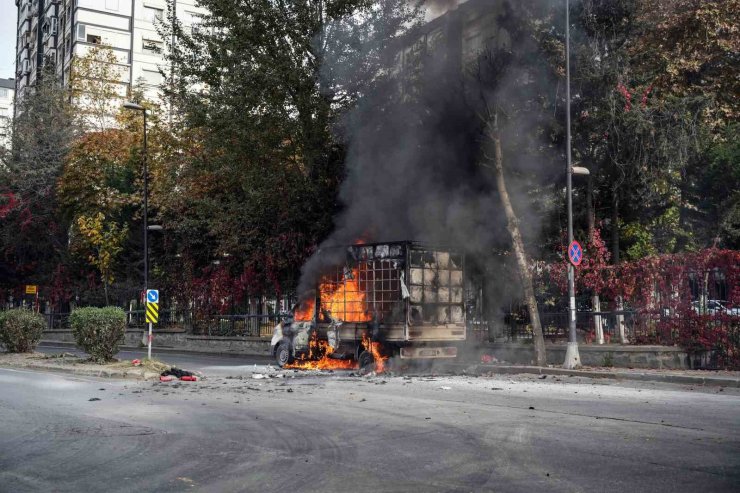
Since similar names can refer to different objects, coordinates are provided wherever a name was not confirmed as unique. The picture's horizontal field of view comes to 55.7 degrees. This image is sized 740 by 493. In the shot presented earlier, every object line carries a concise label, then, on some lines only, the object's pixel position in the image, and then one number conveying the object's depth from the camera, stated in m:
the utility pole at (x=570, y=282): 16.20
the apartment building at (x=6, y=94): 103.31
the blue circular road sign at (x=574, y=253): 16.31
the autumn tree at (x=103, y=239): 33.84
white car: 14.76
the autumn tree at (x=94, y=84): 40.28
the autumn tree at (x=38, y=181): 37.72
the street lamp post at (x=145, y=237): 29.08
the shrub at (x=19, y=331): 21.50
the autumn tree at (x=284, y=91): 22.28
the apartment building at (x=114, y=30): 56.06
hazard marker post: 18.92
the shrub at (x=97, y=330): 17.61
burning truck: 16.08
